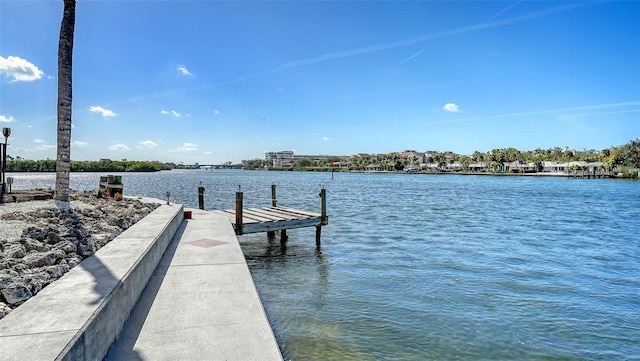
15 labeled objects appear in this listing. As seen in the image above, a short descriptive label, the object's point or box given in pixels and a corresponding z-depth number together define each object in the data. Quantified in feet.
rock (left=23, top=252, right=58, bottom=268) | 16.65
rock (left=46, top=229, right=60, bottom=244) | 20.96
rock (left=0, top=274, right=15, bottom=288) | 13.66
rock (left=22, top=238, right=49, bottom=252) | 19.11
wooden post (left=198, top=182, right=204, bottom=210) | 57.41
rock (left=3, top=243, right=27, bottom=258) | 17.19
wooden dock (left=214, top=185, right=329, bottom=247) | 42.47
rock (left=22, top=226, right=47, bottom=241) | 20.88
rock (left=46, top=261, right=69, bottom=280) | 15.99
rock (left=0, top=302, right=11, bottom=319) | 12.32
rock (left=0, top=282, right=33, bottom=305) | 13.33
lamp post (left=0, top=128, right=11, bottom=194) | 47.11
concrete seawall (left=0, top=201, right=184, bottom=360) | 9.69
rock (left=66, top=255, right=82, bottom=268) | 17.53
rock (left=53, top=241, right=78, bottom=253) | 19.18
